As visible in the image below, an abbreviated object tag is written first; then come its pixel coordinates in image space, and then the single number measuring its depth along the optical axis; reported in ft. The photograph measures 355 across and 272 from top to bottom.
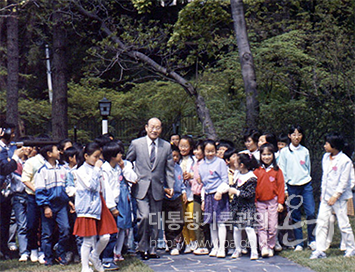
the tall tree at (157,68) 49.75
